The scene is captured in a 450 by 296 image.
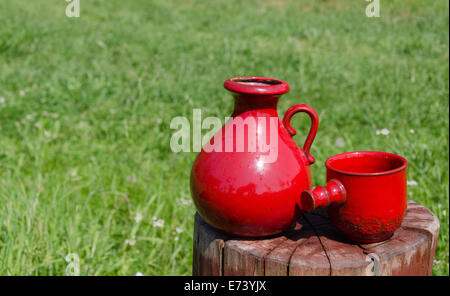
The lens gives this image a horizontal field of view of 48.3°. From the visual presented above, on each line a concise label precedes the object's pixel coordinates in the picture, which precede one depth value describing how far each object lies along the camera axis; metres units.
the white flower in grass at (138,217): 2.63
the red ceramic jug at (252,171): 1.49
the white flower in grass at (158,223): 2.54
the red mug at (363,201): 1.47
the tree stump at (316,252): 1.46
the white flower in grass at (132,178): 3.08
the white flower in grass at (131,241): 2.49
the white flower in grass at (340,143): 3.77
